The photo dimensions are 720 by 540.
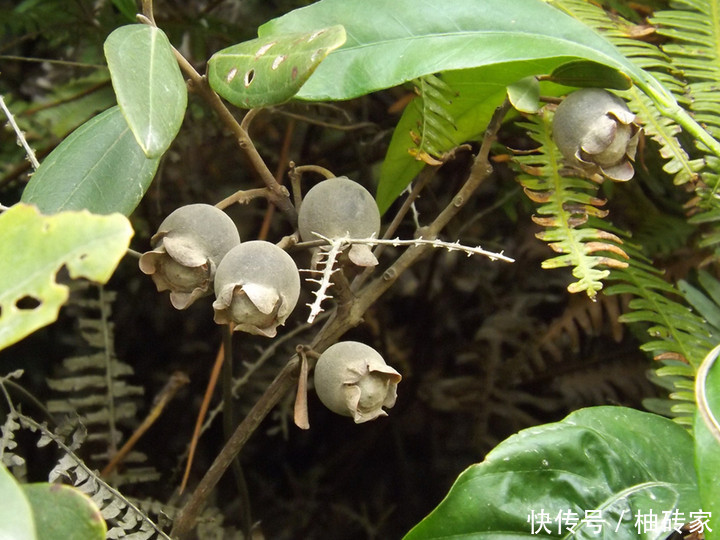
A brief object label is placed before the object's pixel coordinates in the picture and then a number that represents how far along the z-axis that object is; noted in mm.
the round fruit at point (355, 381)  605
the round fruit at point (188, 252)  603
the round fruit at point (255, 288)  591
